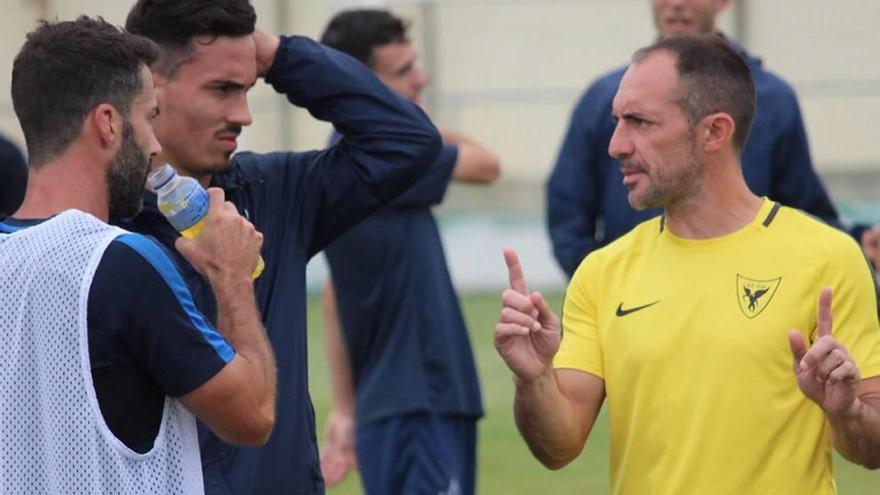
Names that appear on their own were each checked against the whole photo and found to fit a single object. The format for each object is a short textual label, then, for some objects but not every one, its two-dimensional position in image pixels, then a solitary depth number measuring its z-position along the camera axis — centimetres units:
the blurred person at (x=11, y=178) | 1387
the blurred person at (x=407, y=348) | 1361
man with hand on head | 880
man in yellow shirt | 859
